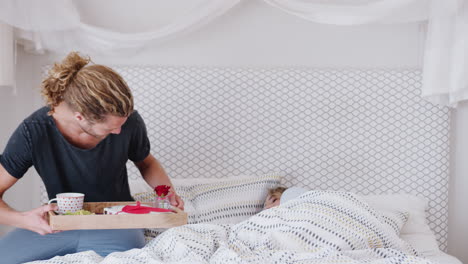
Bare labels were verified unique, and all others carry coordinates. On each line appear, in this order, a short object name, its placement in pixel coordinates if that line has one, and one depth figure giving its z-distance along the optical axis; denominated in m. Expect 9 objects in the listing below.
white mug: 1.75
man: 1.73
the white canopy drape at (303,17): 2.27
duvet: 1.55
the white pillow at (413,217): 2.27
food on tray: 1.75
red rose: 1.93
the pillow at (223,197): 2.44
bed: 2.79
